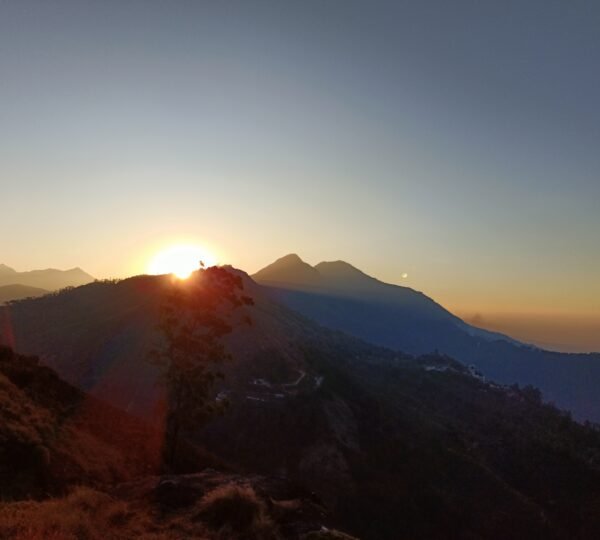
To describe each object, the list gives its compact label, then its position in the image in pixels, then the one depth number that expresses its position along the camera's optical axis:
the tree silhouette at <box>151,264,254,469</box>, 38.12
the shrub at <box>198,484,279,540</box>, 18.25
